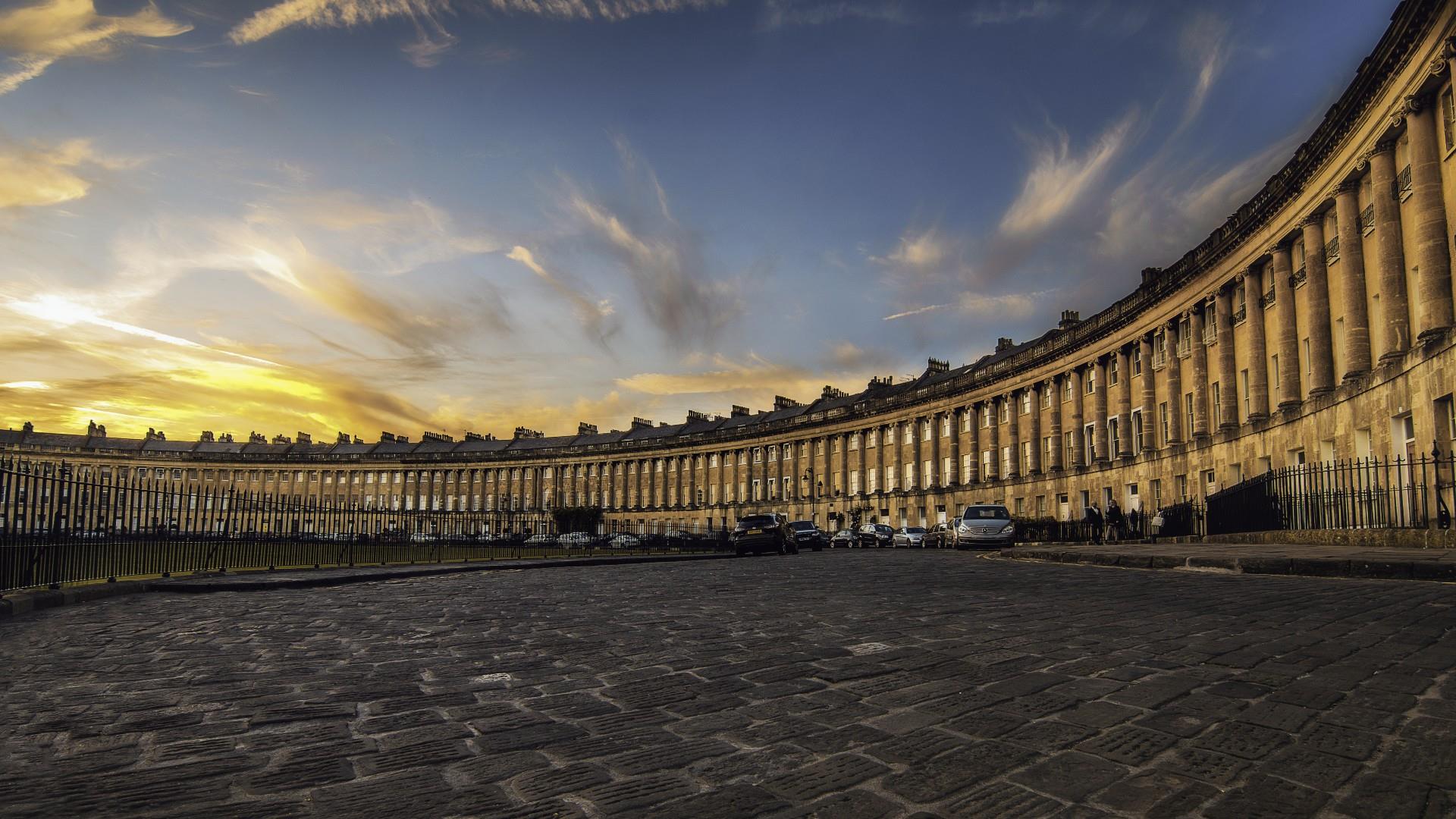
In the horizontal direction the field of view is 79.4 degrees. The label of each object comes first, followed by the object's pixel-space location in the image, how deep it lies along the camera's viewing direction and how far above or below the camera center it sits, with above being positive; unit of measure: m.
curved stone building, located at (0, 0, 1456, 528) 21.42 +5.96
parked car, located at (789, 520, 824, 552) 46.47 -1.33
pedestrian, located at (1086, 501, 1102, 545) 39.75 -0.49
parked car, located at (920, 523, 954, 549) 45.76 -1.45
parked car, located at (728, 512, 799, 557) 35.75 -1.02
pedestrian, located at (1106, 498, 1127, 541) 36.50 -0.42
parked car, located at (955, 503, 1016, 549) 36.00 -0.79
